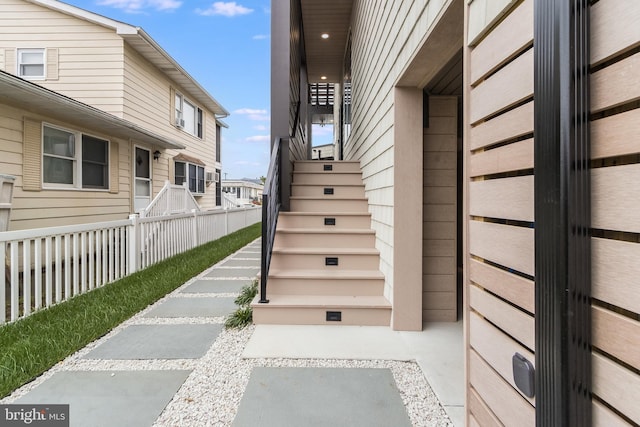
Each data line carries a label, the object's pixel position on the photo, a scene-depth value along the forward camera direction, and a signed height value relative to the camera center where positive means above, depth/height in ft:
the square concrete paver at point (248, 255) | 19.58 -2.63
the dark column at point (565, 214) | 2.56 +0.00
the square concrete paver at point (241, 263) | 17.16 -2.76
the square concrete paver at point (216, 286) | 12.43 -3.01
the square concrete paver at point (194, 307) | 10.05 -3.15
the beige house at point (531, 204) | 2.38 +0.11
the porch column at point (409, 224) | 8.72 -0.28
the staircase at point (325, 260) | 9.09 -1.57
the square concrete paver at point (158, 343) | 7.40 -3.28
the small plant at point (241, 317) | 9.04 -3.06
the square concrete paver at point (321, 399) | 5.35 -3.45
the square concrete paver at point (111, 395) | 5.31 -3.39
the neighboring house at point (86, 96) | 17.87 +9.05
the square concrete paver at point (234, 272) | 14.96 -2.87
